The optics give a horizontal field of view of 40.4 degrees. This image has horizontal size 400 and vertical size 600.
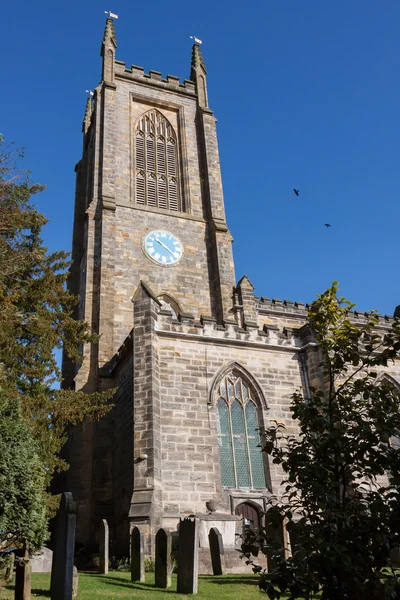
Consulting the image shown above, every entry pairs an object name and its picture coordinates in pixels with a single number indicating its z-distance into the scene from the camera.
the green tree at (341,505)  4.53
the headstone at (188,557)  8.47
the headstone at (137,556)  9.98
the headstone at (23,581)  7.16
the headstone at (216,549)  10.38
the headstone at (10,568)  8.66
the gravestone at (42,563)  10.99
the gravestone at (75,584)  8.14
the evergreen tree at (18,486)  8.36
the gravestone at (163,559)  9.12
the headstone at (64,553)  6.52
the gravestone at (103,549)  11.35
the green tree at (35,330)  12.96
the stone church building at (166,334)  13.95
